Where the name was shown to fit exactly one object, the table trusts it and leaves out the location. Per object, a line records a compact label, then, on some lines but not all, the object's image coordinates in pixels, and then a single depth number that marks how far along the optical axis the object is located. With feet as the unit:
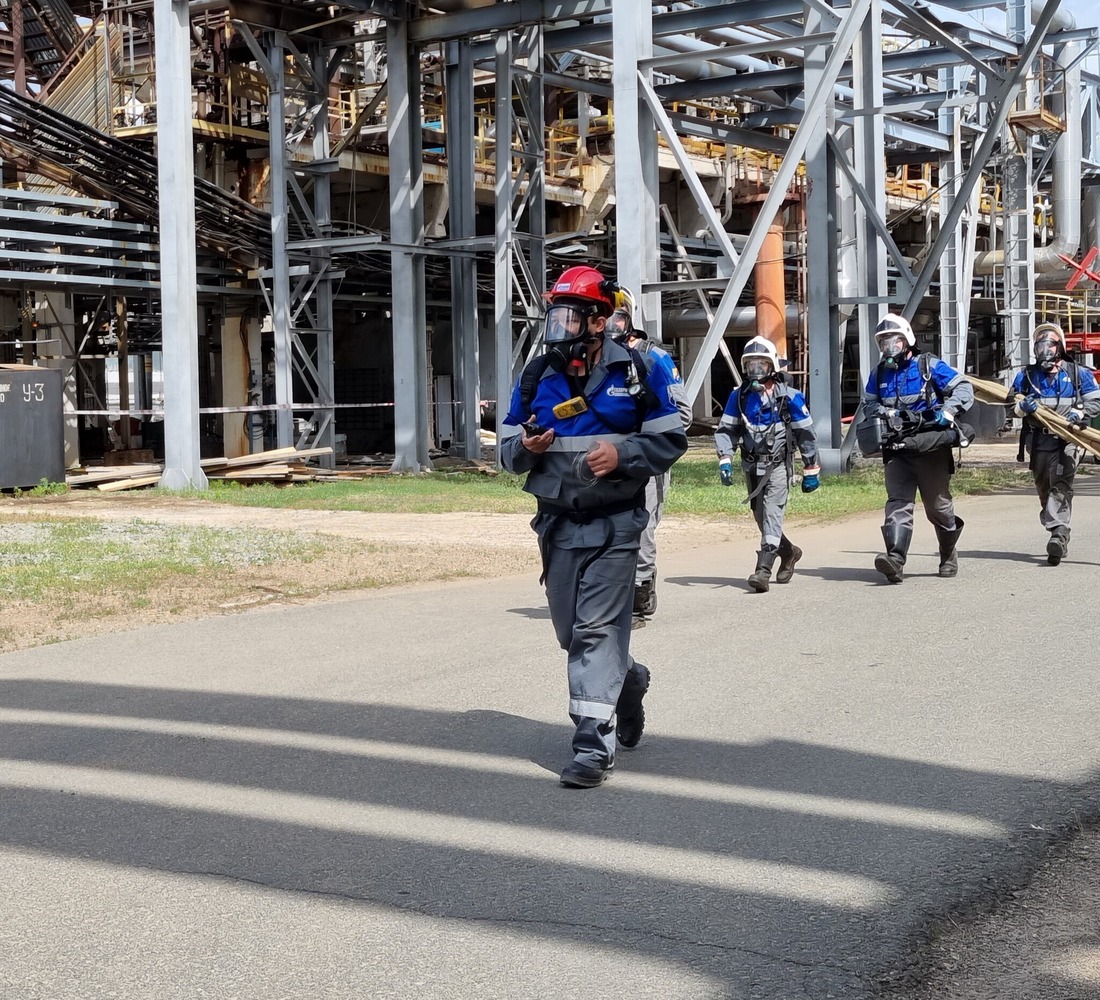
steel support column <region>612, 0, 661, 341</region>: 60.59
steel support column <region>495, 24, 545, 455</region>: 82.07
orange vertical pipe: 98.22
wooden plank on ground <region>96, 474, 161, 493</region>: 71.00
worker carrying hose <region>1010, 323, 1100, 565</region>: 40.70
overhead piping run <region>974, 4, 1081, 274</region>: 110.22
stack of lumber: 72.18
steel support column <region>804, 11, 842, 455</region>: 73.56
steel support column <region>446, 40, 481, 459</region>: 86.89
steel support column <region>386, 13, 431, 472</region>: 82.94
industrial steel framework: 69.00
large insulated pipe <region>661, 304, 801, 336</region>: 114.83
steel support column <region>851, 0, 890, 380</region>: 73.61
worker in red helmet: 19.12
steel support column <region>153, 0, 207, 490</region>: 70.90
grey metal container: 67.26
